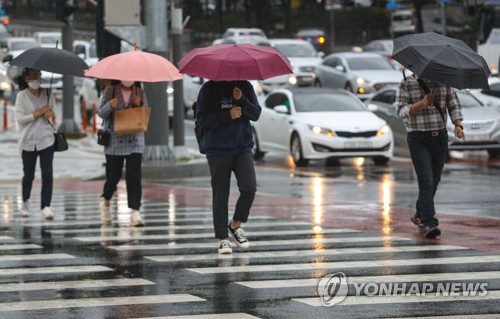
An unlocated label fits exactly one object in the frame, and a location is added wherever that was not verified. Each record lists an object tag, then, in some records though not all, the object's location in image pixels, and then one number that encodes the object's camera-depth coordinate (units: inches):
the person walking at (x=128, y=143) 593.8
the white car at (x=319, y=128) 1005.2
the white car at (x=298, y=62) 1625.2
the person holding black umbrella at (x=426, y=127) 543.5
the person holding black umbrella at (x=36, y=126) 624.4
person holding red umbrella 495.5
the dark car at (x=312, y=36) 3034.0
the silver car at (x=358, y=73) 1540.4
